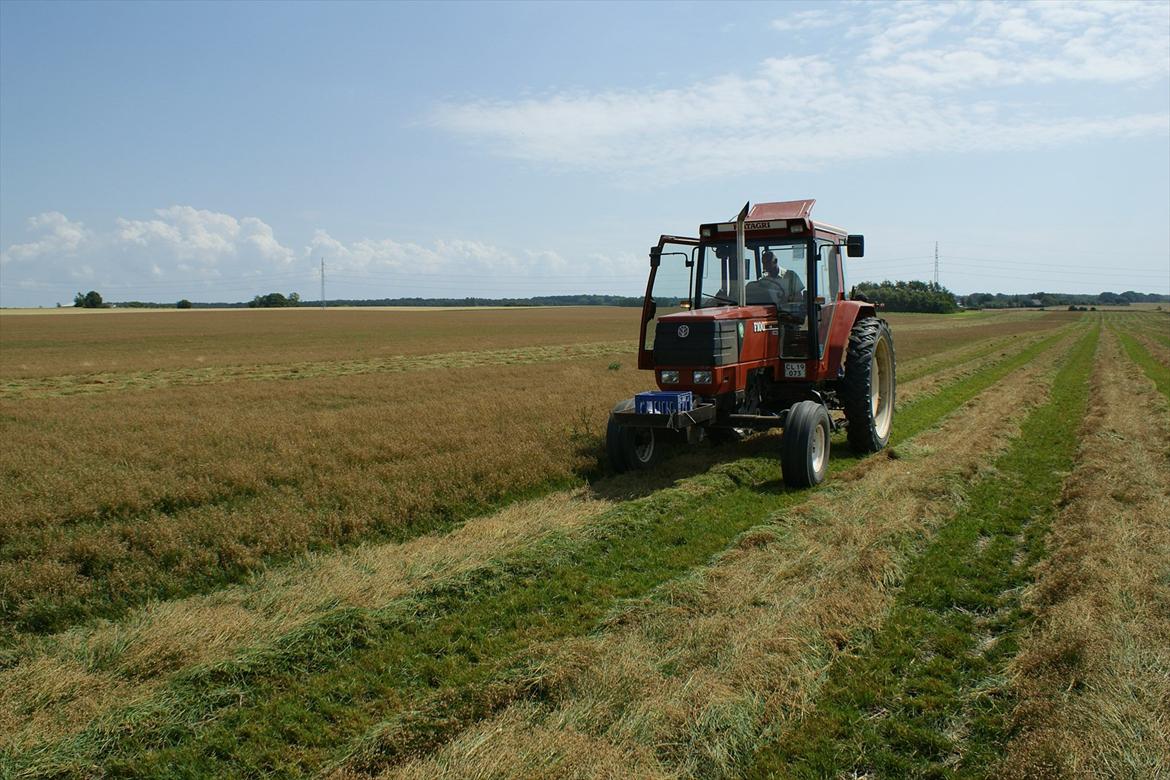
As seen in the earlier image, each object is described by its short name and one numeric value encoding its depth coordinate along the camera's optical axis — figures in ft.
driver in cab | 29.12
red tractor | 25.35
